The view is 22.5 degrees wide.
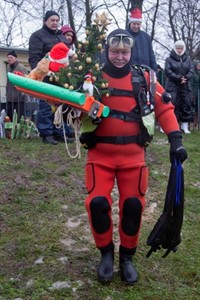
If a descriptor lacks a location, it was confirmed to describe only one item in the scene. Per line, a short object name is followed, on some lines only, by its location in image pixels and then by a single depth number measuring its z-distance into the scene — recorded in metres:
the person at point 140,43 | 8.24
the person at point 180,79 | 9.99
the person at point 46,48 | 7.65
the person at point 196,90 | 11.89
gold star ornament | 3.78
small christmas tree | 3.67
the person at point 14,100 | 10.16
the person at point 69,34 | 8.21
